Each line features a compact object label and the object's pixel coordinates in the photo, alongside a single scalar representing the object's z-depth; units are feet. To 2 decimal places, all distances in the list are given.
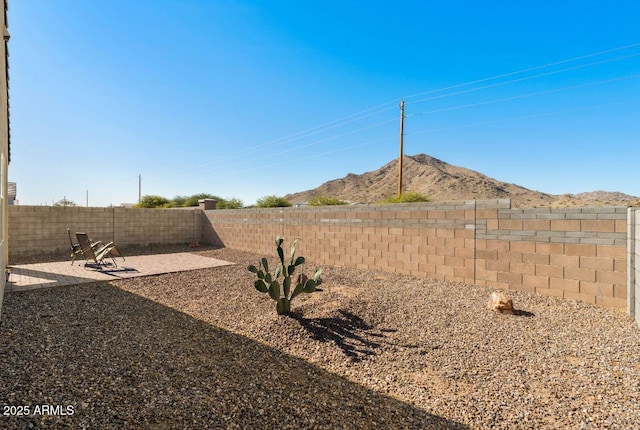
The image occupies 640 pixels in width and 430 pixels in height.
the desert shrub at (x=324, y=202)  52.49
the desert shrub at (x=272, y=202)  62.13
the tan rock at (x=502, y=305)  16.88
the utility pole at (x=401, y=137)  63.16
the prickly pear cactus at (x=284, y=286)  15.92
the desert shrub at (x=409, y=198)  46.09
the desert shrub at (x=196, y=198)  99.40
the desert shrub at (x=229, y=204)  83.97
